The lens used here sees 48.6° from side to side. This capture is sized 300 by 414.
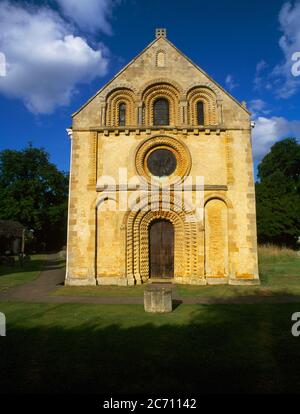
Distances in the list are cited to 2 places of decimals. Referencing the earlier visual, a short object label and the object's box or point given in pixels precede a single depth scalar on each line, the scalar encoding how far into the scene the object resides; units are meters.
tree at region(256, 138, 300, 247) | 37.88
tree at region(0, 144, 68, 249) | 43.16
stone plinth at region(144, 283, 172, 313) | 9.65
